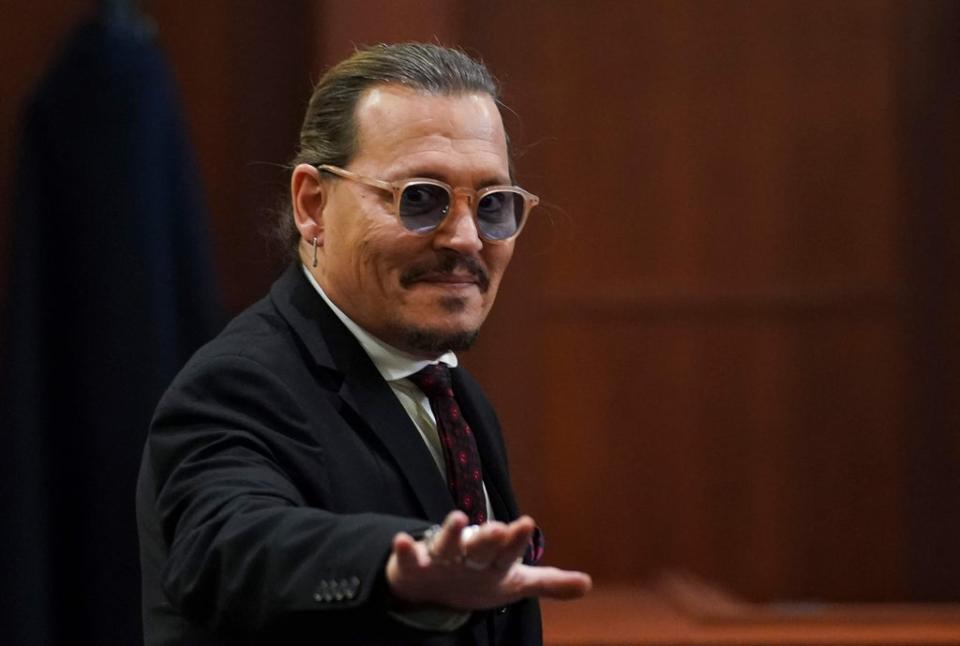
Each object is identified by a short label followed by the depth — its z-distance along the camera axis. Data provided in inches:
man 276.7
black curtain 322.9
